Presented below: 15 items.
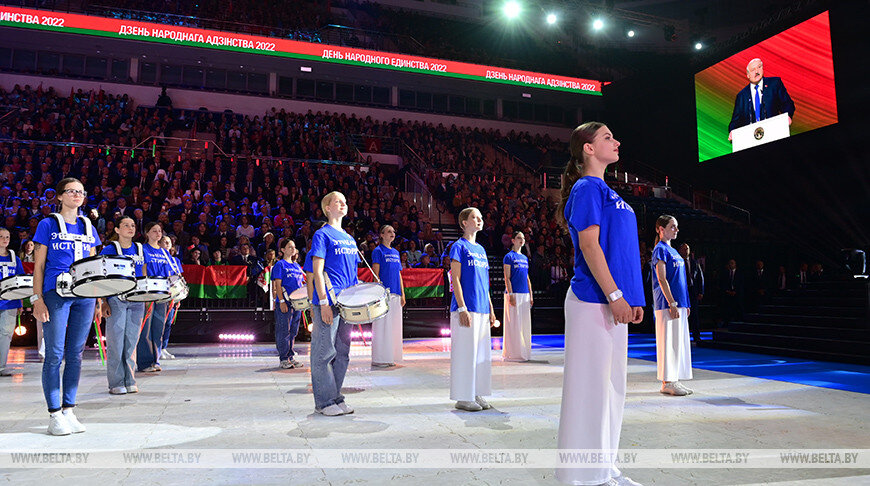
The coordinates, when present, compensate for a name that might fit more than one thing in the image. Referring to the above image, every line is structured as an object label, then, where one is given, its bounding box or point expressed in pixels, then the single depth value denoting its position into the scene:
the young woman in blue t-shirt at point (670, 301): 6.38
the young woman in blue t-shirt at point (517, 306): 9.05
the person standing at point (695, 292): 10.50
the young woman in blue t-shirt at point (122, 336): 6.01
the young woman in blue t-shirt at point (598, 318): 2.82
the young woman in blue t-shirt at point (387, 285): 8.52
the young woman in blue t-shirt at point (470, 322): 5.24
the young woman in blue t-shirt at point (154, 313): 7.30
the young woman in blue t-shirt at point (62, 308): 4.26
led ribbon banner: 18.73
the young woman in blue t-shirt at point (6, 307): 7.38
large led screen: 15.58
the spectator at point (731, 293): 14.50
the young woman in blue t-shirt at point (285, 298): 8.40
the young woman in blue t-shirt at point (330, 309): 4.82
